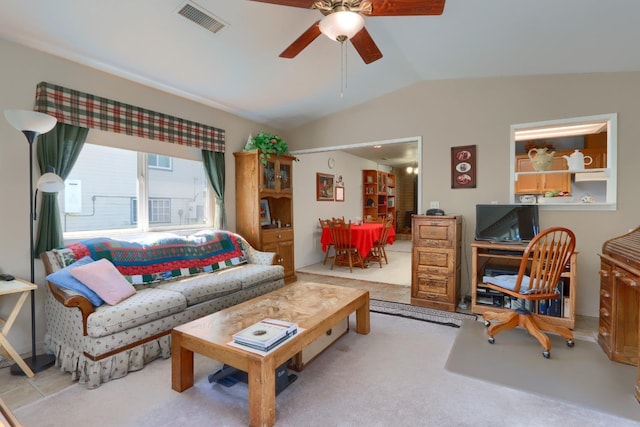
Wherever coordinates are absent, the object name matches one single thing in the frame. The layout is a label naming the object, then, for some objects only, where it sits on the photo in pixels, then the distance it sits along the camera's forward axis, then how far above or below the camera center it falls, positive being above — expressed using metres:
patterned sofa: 2.07 -0.73
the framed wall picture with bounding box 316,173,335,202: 6.30 +0.42
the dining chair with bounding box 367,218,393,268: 5.77 -0.72
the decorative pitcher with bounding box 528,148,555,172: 3.36 +0.50
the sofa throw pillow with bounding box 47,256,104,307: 2.16 -0.54
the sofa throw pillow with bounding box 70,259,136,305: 2.22 -0.54
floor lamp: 2.06 +0.20
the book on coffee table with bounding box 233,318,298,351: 1.69 -0.74
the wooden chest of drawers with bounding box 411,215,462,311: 3.35 -0.61
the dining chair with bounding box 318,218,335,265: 5.72 -0.38
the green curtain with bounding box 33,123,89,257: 2.53 +0.36
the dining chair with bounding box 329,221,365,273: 5.33 -0.61
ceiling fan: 1.83 +1.20
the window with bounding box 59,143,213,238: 2.87 +0.15
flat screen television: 3.21 -0.17
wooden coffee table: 1.62 -0.78
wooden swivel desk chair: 2.38 -0.66
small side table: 2.01 -0.71
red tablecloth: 5.31 -0.52
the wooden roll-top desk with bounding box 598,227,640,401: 2.19 -0.73
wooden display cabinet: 4.09 +0.12
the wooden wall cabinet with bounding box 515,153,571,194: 4.83 +0.41
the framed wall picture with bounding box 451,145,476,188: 3.65 +0.48
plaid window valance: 2.56 +0.87
